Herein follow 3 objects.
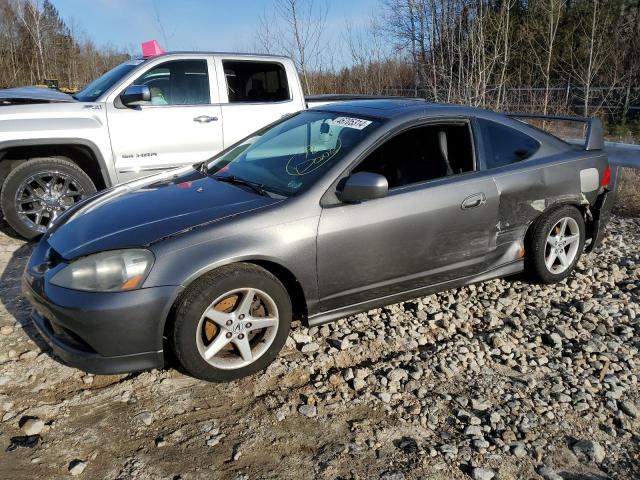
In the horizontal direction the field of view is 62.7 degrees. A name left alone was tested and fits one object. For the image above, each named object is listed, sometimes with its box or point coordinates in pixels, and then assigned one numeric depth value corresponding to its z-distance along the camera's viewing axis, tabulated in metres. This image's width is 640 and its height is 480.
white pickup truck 4.98
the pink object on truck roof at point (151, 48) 6.27
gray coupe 2.68
